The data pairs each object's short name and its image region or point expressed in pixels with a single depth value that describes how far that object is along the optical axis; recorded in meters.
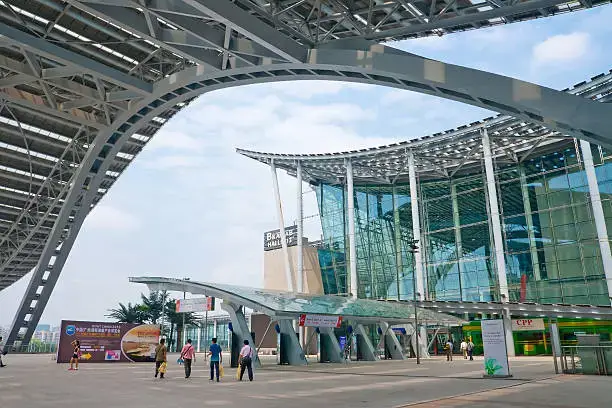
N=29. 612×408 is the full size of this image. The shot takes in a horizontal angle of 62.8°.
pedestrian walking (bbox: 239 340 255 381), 16.48
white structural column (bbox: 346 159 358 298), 52.75
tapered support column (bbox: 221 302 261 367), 24.09
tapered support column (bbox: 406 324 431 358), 37.38
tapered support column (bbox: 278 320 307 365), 25.80
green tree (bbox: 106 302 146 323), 58.88
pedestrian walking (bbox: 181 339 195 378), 17.98
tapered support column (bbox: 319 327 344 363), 29.00
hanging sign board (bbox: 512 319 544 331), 40.70
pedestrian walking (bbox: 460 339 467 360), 35.98
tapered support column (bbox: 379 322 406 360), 33.80
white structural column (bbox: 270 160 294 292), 55.69
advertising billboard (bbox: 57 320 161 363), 29.70
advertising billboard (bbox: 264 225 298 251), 63.88
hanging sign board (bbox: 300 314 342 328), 24.22
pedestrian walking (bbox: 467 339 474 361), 33.11
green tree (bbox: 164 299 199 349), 59.91
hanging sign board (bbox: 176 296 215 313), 30.14
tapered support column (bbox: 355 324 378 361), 31.73
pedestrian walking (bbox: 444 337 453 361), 32.07
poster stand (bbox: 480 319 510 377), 17.03
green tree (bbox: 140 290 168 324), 59.84
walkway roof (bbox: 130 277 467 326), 23.58
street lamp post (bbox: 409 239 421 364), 27.80
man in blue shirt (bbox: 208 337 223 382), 16.70
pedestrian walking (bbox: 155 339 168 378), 17.50
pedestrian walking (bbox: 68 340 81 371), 23.58
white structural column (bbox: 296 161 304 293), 55.91
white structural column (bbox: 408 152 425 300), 47.53
